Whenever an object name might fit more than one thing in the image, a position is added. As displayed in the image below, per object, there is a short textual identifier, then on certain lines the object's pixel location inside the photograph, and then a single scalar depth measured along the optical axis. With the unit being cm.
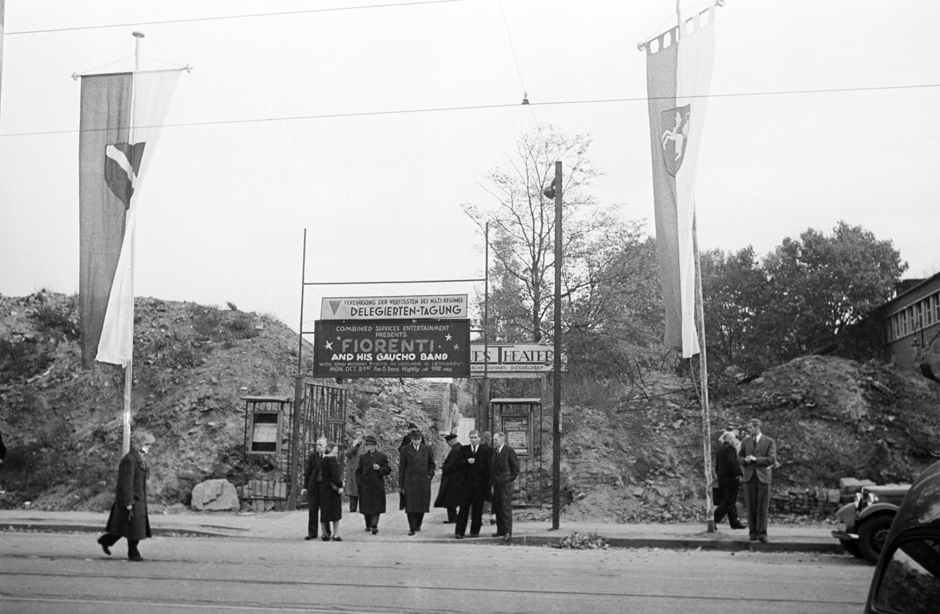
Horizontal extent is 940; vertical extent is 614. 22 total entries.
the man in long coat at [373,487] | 1655
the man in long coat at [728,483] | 1645
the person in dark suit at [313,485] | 1555
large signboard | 1908
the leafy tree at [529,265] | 3067
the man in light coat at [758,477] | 1416
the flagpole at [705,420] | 1509
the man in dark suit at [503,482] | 1541
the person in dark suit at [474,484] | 1596
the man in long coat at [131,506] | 1181
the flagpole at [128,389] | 1623
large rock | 2059
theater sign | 1903
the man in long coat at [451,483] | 1677
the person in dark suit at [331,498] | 1534
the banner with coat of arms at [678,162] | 1469
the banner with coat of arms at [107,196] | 1620
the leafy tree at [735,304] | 4778
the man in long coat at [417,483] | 1656
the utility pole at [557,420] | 1616
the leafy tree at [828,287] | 4509
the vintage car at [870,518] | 1196
